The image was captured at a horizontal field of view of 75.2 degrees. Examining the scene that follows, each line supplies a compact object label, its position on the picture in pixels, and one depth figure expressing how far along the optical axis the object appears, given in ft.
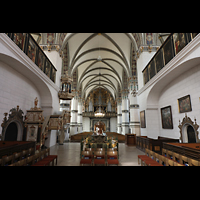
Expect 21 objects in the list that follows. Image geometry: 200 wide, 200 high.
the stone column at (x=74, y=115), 59.16
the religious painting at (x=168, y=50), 20.32
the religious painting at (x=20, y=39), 16.96
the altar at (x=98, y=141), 23.61
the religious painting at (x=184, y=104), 19.64
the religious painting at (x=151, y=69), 26.34
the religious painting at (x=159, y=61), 23.30
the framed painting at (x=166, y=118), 24.53
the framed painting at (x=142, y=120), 30.88
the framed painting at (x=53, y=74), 30.09
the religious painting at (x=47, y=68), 26.96
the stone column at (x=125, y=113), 64.49
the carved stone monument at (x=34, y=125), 22.13
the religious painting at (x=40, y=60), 24.12
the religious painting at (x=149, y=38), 33.22
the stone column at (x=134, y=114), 45.29
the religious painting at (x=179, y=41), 17.26
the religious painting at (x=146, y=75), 29.43
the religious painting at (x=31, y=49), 20.84
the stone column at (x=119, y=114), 76.21
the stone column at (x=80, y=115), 73.06
